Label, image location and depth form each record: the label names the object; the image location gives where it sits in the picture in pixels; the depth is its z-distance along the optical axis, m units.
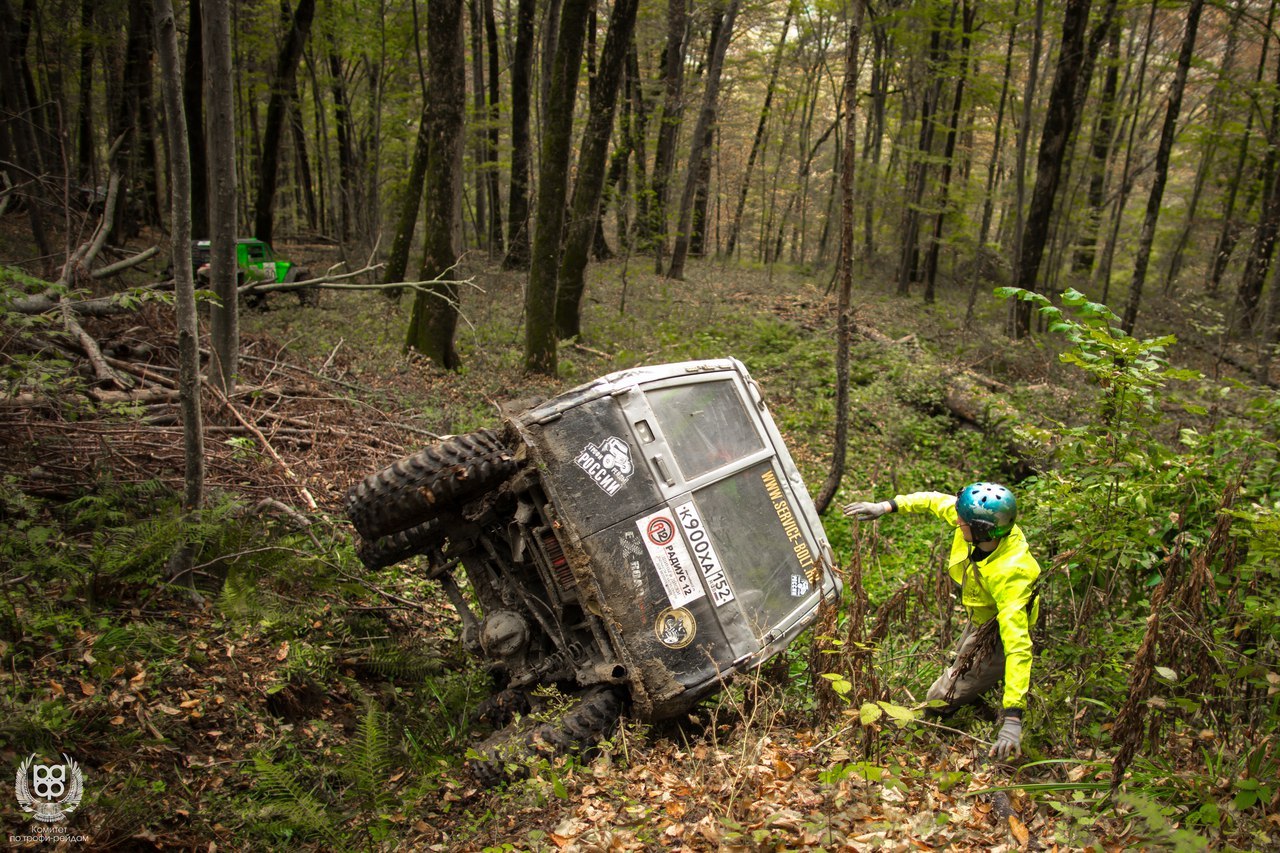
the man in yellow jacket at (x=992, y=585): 4.06
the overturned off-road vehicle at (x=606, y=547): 4.20
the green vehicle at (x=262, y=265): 14.95
